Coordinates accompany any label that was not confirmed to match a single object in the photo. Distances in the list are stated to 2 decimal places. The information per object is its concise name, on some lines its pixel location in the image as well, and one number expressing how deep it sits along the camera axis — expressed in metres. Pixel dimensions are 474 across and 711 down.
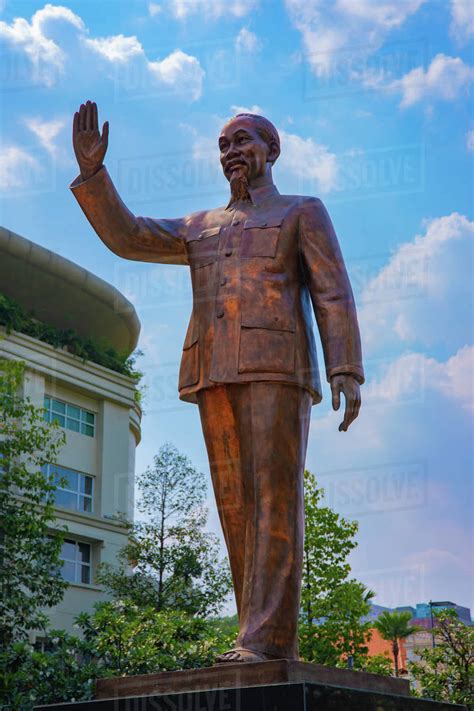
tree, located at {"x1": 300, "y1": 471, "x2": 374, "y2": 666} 15.94
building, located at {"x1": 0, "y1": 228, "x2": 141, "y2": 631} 27.92
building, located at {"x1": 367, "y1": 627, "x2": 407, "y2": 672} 50.78
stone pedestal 3.55
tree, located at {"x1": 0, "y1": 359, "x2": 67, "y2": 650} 14.77
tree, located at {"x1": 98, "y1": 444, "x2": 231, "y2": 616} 19.81
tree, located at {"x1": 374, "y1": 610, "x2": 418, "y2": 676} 32.59
